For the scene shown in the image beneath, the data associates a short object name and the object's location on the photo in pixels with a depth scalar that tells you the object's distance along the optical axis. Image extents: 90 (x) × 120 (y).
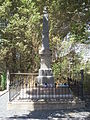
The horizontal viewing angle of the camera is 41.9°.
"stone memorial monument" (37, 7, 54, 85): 7.09
